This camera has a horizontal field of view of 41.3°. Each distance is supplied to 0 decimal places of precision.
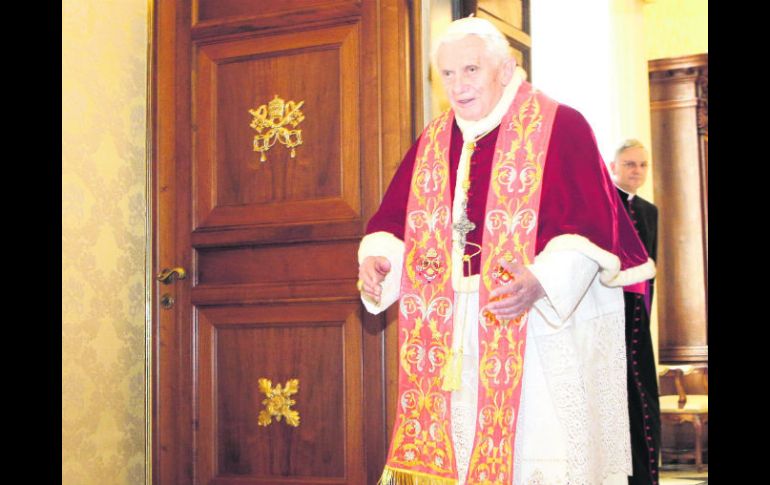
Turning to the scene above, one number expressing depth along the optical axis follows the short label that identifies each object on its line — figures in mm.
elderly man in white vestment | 2555
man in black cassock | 3682
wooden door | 3656
